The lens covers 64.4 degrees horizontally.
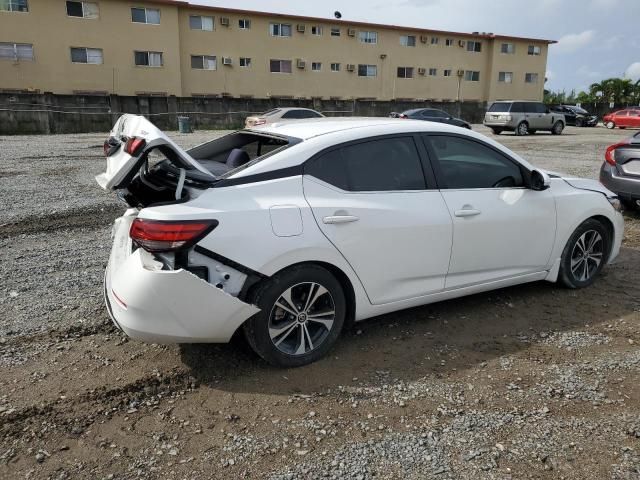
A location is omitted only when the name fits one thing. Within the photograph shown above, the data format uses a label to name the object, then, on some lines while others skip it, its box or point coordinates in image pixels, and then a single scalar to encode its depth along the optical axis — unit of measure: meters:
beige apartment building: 30.47
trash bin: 24.75
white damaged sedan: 2.90
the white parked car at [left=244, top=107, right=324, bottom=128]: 21.59
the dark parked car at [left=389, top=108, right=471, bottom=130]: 23.06
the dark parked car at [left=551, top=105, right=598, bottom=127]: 38.50
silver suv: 26.44
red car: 35.12
